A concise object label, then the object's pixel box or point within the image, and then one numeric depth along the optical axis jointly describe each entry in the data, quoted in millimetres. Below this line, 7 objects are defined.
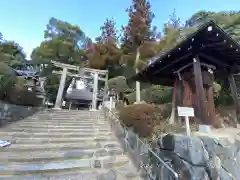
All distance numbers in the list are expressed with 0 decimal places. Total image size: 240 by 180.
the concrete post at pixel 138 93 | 12203
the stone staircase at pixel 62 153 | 3705
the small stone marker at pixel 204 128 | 4434
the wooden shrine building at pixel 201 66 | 5027
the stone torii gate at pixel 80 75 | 13097
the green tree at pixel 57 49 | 18906
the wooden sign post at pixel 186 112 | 4055
